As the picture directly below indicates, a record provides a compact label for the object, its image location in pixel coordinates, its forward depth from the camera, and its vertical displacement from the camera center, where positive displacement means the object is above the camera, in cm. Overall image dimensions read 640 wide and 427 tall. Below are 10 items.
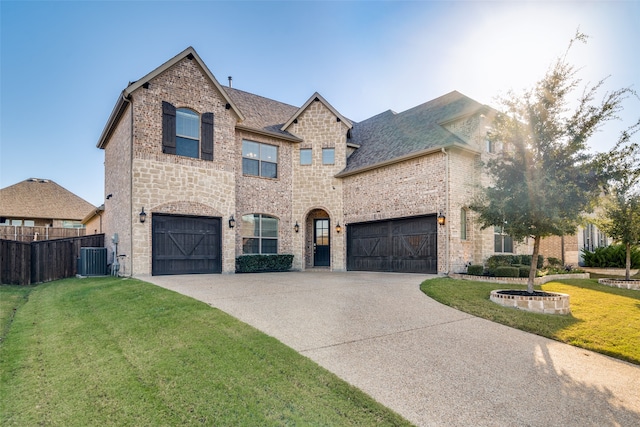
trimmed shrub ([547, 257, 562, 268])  1661 -202
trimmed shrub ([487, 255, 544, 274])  1343 -164
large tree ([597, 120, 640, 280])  1166 +20
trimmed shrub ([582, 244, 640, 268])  1633 -184
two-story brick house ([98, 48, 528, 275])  1259 +177
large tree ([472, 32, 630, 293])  762 +155
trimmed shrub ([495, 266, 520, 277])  1174 -175
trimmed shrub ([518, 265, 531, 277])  1180 -174
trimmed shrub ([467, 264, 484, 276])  1223 -175
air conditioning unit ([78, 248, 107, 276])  1359 -155
